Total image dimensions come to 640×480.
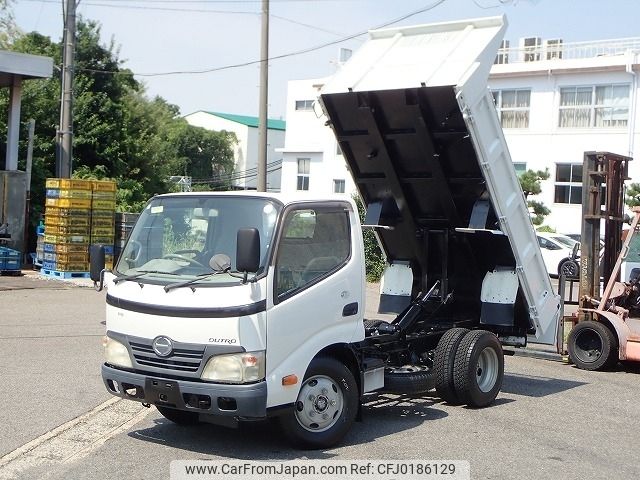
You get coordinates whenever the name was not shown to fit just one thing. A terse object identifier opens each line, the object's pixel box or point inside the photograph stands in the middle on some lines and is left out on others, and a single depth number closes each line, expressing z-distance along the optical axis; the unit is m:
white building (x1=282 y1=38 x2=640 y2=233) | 31.28
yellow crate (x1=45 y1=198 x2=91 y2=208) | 20.80
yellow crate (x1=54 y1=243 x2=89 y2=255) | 20.98
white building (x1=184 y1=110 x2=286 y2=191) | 66.25
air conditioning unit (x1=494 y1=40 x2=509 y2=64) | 35.59
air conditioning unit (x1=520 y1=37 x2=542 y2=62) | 34.78
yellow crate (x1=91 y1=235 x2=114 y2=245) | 21.22
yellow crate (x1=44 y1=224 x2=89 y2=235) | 20.84
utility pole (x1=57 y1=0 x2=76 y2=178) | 22.52
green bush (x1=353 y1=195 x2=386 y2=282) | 23.77
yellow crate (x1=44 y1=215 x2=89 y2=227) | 20.84
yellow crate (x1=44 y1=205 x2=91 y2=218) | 20.78
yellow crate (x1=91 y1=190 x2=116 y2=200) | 21.19
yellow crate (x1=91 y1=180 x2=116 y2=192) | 21.11
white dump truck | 6.83
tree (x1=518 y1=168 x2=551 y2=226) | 29.71
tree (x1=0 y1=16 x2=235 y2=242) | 29.50
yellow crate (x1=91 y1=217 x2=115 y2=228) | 21.17
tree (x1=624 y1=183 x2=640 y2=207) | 26.38
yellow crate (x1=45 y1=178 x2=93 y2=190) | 20.69
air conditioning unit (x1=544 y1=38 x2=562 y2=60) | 34.09
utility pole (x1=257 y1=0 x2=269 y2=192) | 24.28
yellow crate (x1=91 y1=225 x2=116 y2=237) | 21.17
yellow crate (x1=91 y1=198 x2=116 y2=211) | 21.19
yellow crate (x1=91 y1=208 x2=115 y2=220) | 21.17
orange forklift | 11.65
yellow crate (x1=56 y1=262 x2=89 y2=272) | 20.95
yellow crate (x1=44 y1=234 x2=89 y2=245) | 20.94
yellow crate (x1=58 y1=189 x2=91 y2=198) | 20.78
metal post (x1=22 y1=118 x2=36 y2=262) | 23.67
